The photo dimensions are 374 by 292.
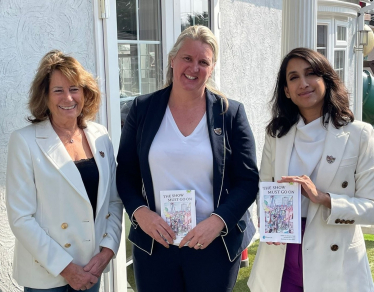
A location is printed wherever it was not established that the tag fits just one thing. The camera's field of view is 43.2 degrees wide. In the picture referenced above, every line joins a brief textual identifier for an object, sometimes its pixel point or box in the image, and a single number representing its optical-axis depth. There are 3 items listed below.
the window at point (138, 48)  3.99
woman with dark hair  2.36
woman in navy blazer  2.44
